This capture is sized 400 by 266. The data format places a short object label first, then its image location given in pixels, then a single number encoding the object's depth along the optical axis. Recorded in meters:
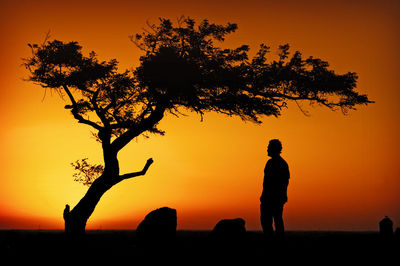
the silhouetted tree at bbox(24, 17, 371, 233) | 25.56
